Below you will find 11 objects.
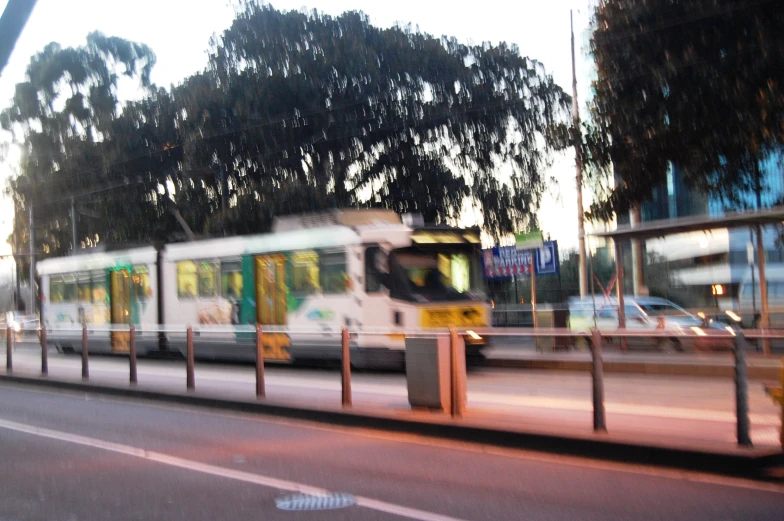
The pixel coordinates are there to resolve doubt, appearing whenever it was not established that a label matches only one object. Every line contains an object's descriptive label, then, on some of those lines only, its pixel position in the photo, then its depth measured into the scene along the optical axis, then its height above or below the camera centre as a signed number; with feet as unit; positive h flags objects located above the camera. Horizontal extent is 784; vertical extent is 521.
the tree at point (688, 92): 55.67 +12.86
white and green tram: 55.77 +0.61
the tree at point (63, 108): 148.36 +35.25
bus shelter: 53.93 +3.55
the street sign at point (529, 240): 68.54 +3.70
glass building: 65.82 +1.53
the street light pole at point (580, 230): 87.20 +5.54
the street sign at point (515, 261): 72.33 +2.39
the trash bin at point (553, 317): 69.72 -2.58
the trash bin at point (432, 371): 35.17 -3.32
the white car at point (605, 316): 65.67 -2.67
